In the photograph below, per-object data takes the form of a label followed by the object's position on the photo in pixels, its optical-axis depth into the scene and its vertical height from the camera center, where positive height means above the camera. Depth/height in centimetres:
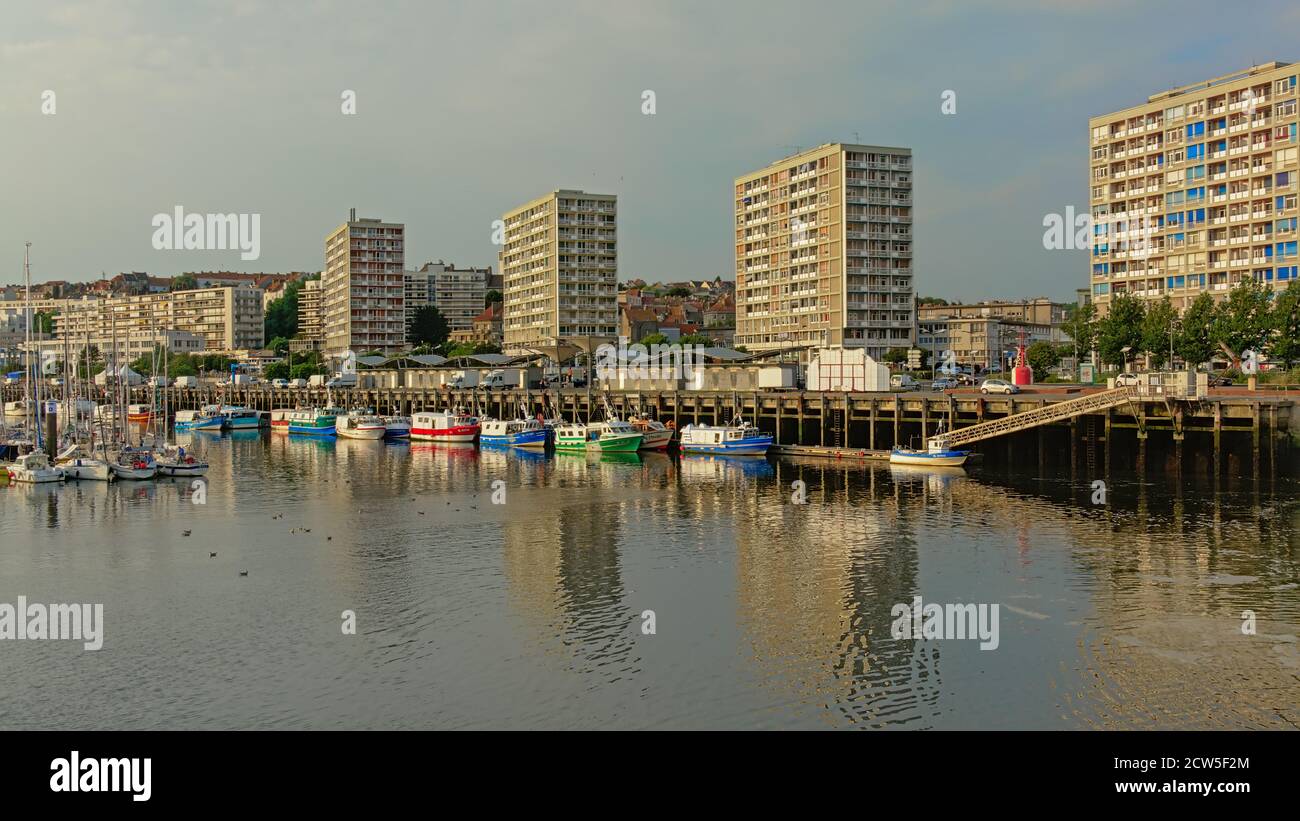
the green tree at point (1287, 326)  7757 +385
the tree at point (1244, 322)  7988 +429
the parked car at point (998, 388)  7631 -32
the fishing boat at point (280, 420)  11944 -327
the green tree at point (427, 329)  19488 +1054
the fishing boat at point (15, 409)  13490 -203
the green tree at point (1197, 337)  8456 +340
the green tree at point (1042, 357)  11838 +277
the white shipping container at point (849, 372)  8544 +97
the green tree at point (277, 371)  18712 +326
